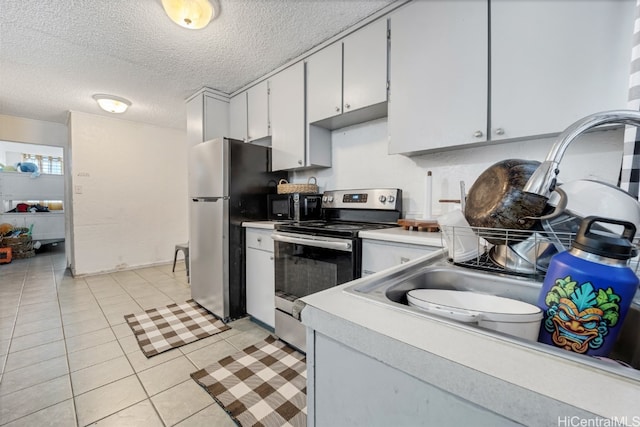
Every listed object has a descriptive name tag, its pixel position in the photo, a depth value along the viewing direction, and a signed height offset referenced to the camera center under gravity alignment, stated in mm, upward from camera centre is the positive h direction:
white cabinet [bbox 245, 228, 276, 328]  2068 -578
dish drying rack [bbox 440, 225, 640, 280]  628 -102
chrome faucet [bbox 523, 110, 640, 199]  498 +119
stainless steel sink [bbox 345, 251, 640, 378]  499 -190
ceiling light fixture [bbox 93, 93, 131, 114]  3025 +1177
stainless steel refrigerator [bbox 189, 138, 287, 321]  2219 -29
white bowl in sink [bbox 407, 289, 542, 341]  448 -196
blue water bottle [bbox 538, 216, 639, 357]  396 -130
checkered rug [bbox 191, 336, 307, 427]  1293 -1010
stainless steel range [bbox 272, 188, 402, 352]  1523 -259
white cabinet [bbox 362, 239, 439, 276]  1288 -246
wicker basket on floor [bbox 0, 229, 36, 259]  4382 -699
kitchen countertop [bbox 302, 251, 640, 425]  270 -193
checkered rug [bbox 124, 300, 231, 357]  1935 -999
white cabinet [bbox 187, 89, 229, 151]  2852 +959
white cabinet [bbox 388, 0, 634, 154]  1072 +654
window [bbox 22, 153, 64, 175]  6203 +989
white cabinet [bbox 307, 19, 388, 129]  1742 +900
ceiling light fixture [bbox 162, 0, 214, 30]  1589 +1183
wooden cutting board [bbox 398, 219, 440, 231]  1442 -109
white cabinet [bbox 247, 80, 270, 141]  2543 +926
